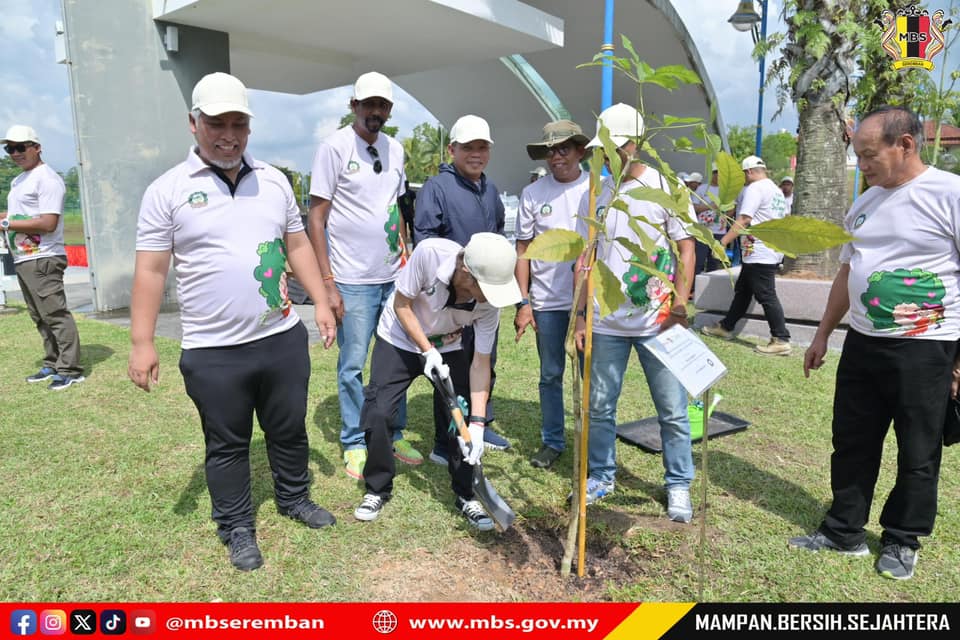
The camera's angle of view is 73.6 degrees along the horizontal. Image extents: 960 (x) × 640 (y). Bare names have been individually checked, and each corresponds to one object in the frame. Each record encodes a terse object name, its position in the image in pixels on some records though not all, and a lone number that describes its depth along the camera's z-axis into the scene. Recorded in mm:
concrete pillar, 7410
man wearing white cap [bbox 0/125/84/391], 4711
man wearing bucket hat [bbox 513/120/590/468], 3359
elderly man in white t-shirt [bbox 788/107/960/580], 2330
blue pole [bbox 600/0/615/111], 4781
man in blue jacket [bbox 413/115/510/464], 3379
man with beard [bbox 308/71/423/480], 3277
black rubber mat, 3838
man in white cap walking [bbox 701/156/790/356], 6172
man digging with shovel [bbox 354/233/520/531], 2697
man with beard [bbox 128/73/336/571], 2330
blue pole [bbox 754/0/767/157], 12188
